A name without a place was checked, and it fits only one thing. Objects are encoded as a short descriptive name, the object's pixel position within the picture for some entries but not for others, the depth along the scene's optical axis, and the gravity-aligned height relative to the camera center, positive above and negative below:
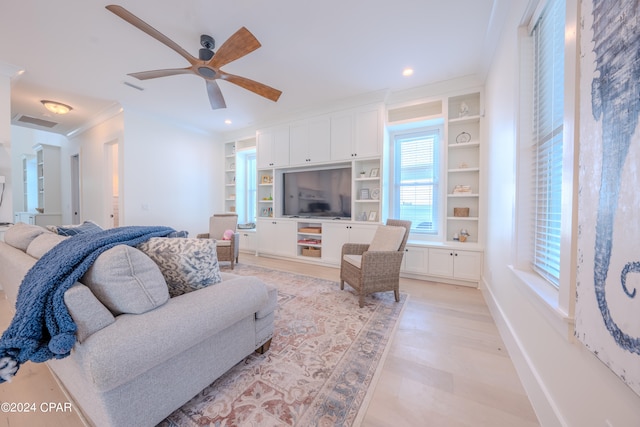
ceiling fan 1.75 +1.33
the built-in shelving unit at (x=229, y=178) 5.51 +0.70
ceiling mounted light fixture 3.59 +1.58
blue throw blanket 0.79 -0.40
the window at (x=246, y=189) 5.37 +0.43
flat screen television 3.88 +0.25
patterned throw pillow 1.27 -0.30
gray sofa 0.87 -0.59
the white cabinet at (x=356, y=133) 3.52 +1.16
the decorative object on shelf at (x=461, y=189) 3.19 +0.26
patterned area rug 1.18 -1.04
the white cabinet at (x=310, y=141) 3.93 +1.16
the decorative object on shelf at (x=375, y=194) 3.66 +0.22
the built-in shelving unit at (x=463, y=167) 3.18 +0.56
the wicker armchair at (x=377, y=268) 2.41 -0.65
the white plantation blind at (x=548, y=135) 1.31 +0.44
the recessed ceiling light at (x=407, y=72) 2.85 +1.69
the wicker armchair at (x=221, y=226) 4.06 -0.34
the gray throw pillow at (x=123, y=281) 0.99 -0.32
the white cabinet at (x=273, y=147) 4.34 +1.15
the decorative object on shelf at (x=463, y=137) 3.23 +0.98
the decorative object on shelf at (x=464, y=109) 3.16 +1.33
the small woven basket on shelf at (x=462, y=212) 3.22 -0.06
